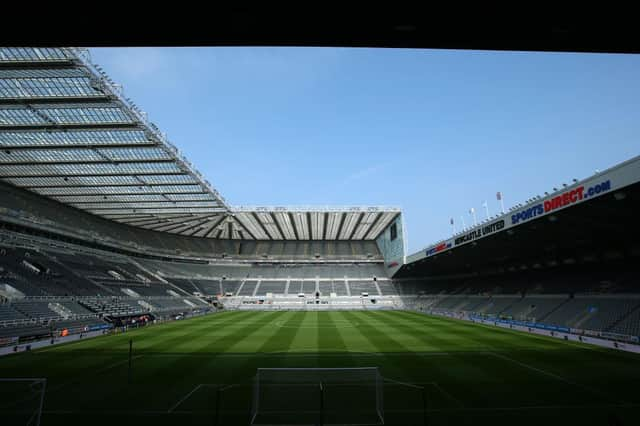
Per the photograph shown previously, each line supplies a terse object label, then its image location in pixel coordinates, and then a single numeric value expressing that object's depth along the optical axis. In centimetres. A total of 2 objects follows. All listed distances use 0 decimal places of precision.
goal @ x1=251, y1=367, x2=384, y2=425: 991
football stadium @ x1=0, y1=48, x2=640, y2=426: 1144
